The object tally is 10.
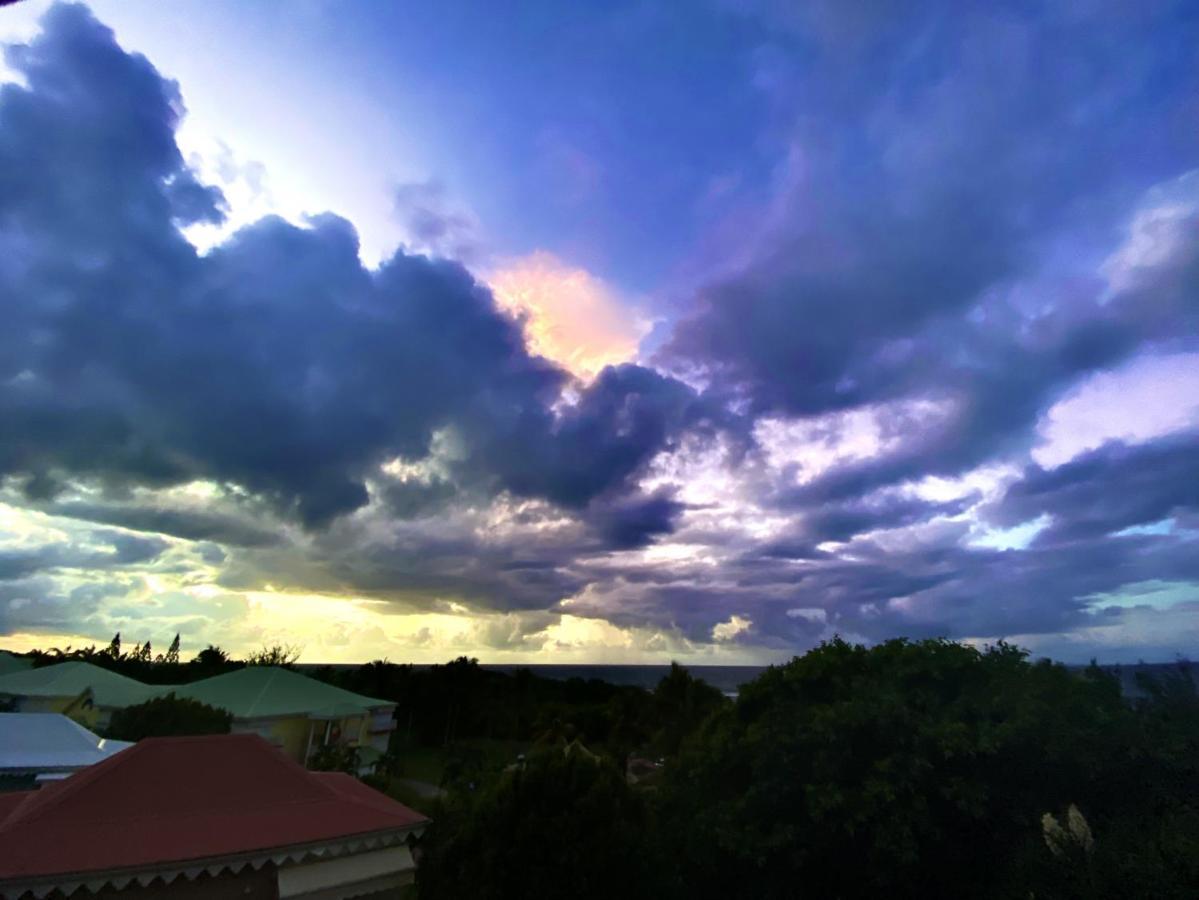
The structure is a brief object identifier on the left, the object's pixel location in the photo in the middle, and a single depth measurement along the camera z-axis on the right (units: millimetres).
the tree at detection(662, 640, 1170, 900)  9078
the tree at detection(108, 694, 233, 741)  19516
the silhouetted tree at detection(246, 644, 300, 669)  57250
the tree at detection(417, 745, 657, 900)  9578
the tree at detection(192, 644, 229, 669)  65000
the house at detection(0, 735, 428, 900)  4645
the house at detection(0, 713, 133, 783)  10734
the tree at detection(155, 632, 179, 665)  68119
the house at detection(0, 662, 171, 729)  28469
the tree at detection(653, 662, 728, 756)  33188
